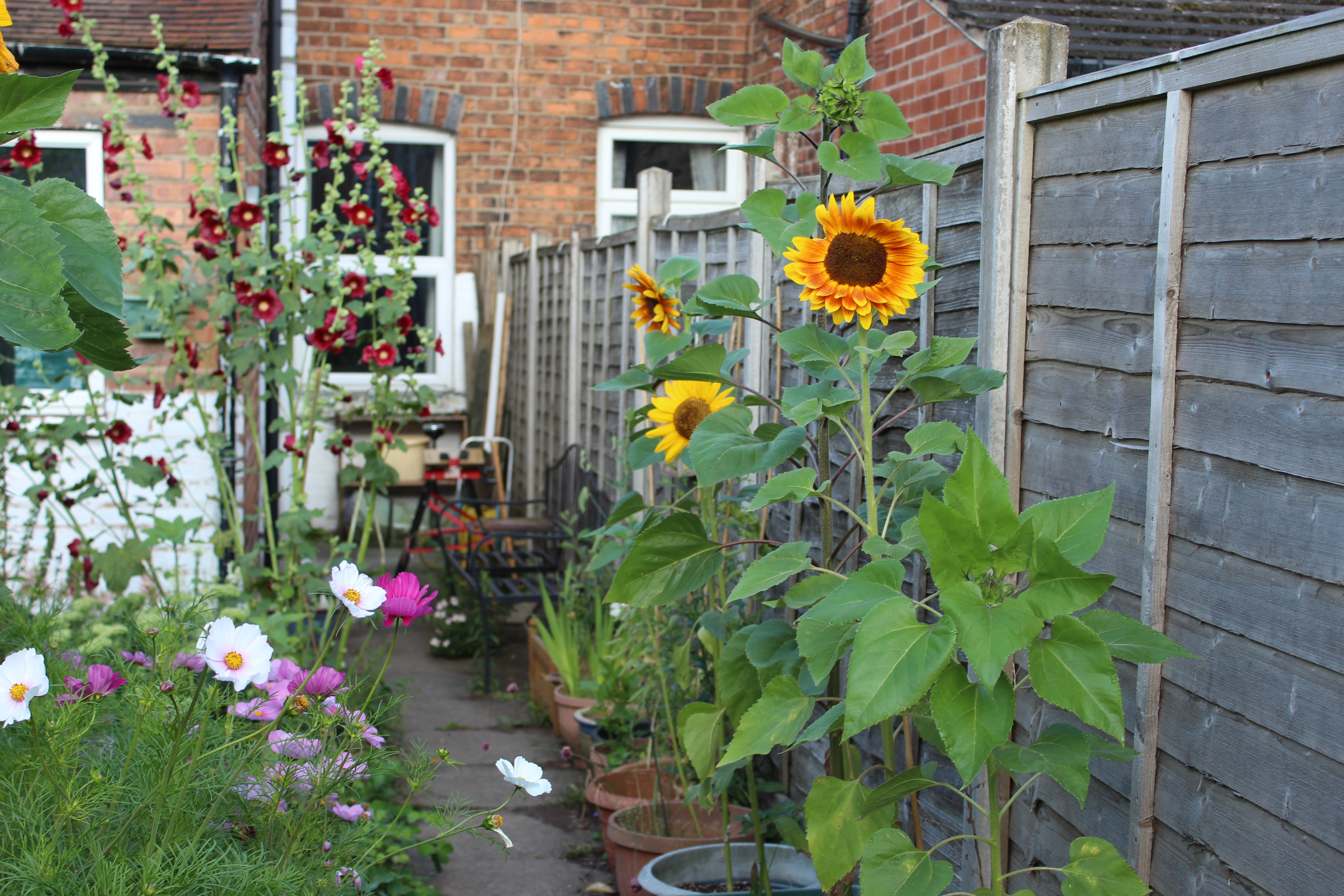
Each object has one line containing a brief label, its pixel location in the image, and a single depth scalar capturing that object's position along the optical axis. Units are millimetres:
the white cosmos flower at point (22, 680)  1170
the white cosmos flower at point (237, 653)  1184
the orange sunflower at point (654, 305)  2260
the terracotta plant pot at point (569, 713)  3797
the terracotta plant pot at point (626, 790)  2982
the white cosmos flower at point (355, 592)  1296
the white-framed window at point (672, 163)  7852
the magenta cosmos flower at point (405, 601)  1299
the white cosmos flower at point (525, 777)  1384
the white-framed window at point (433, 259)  7559
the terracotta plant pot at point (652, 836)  2688
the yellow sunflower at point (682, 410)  2299
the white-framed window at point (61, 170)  4598
